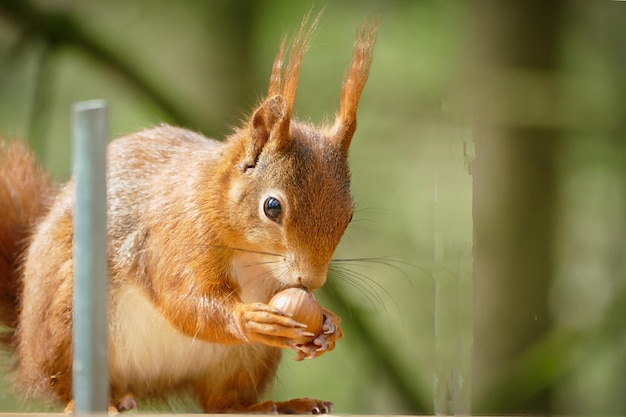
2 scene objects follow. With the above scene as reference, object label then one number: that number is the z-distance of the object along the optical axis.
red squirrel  2.59
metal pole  2.34
